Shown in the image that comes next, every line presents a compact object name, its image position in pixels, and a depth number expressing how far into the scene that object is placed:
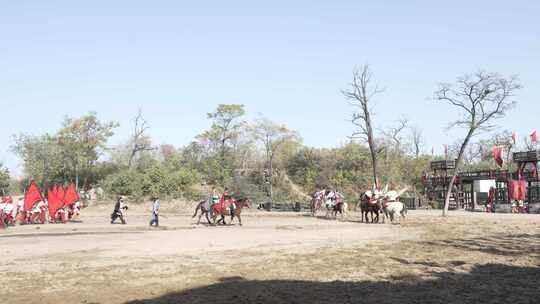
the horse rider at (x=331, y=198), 32.41
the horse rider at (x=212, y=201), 26.62
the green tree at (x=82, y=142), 58.88
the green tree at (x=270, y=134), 70.00
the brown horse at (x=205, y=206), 26.98
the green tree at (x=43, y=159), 58.84
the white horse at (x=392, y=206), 27.38
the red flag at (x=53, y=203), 28.69
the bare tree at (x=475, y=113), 35.16
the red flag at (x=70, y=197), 30.60
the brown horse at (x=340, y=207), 31.58
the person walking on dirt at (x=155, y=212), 25.72
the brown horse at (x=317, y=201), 35.70
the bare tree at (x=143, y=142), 69.14
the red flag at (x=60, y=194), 29.15
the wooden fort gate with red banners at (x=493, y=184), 39.41
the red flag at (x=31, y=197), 27.41
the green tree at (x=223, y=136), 64.09
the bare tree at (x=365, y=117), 42.75
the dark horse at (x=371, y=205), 27.73
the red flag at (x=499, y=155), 41.75
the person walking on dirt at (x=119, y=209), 27.55
